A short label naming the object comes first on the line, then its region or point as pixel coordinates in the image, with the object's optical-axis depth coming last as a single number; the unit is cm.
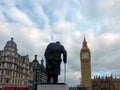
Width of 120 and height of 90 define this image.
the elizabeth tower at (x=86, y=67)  6155
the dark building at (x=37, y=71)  4011
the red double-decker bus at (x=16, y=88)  1591
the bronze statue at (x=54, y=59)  726
